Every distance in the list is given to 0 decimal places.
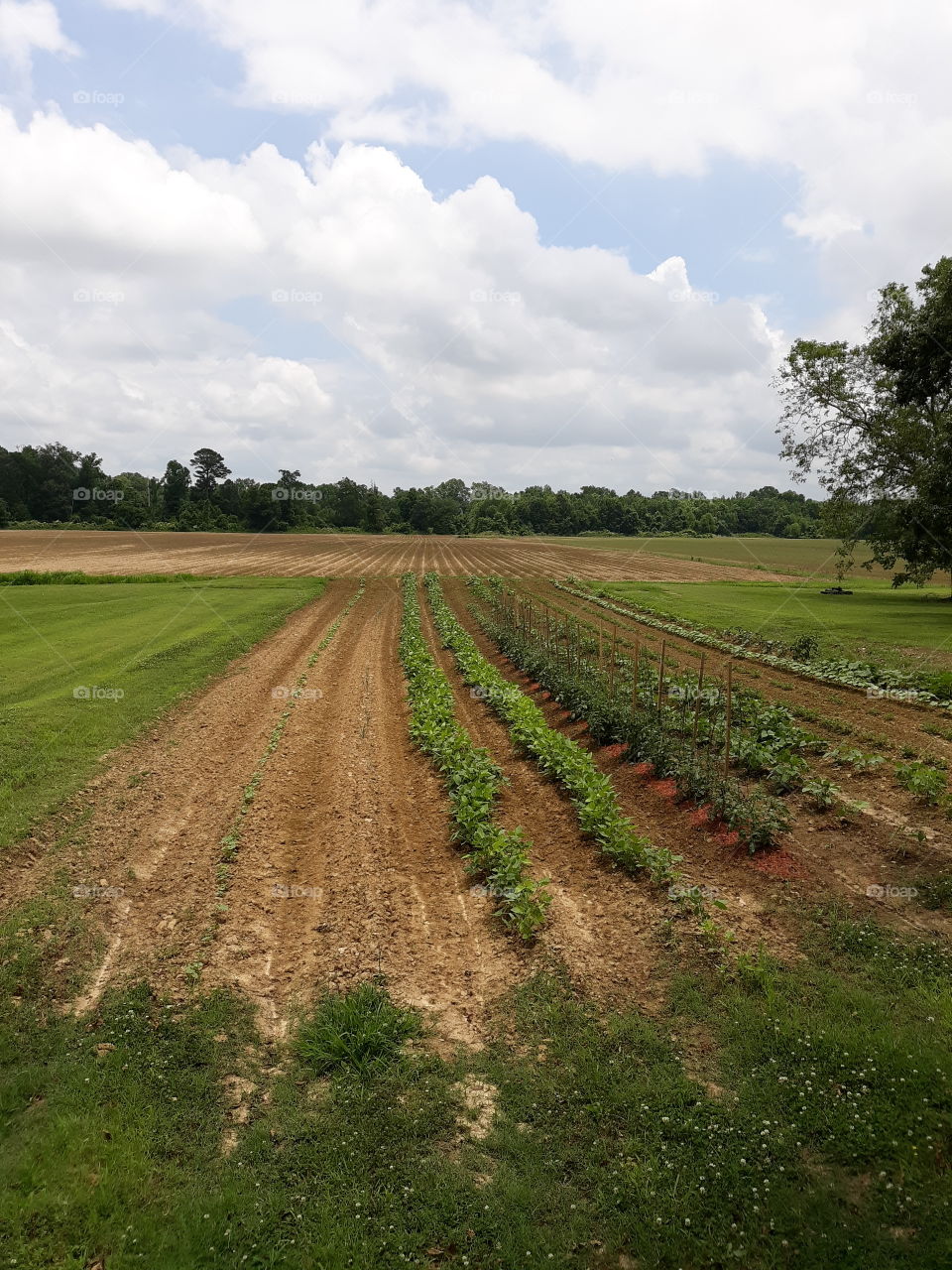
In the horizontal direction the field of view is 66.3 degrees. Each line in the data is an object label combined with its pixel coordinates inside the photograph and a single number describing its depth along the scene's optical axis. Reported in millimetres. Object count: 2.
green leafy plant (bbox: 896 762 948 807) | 11047
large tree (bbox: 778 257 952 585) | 28297
